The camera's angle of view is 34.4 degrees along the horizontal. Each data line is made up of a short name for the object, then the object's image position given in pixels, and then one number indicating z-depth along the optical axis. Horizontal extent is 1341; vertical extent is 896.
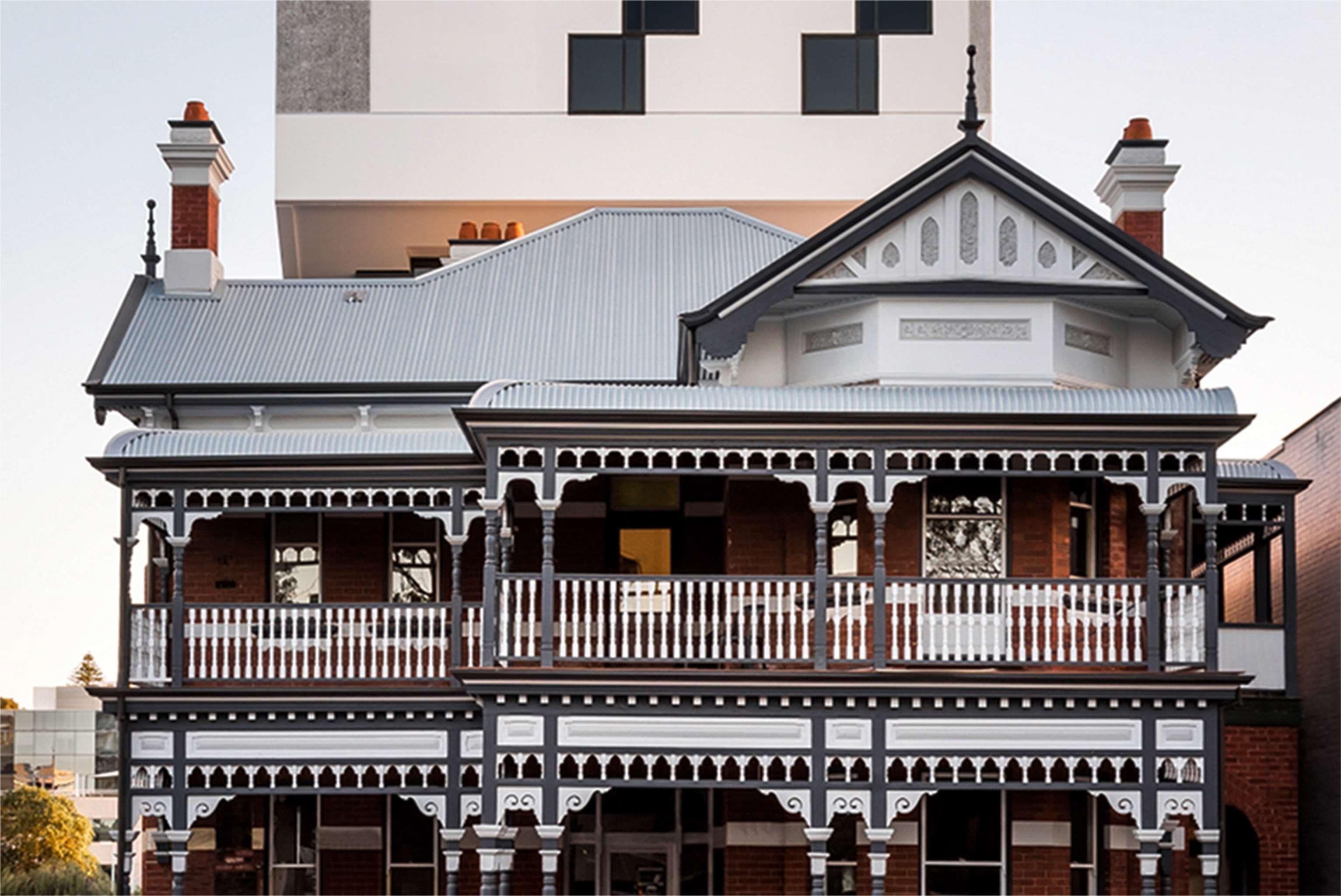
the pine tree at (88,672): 113.88
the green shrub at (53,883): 52.03
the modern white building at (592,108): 35.38
